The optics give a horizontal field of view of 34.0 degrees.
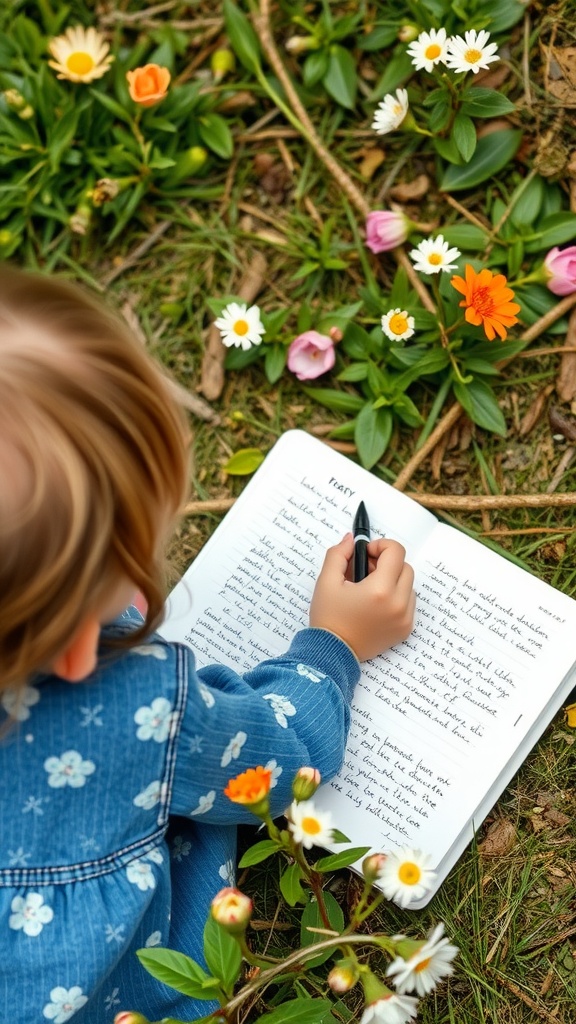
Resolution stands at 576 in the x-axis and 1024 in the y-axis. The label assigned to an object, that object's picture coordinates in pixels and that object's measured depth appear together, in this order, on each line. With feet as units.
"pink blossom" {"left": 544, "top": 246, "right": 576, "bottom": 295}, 4.09
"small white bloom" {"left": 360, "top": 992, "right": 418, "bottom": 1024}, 2.55
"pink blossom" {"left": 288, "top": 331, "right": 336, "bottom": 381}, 4.33
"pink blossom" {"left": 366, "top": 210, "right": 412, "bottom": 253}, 4.30
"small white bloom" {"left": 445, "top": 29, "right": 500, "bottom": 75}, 3.91
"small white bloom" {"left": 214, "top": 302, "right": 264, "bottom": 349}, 4.37
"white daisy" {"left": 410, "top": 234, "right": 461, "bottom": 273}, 4.07
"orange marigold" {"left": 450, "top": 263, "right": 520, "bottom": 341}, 3.78
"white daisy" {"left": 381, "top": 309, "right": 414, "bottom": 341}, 4.18
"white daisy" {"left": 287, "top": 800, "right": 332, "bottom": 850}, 2.74
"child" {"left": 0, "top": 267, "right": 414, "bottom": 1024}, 2.42
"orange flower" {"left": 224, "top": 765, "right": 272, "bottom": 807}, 2.61
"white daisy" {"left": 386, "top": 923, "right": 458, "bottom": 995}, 2.53
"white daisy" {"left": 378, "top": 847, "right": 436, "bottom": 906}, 2.78
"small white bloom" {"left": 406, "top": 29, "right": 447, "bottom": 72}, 4.03
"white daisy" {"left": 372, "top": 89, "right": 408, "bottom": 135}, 4.12
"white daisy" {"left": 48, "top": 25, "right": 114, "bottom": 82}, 4.59
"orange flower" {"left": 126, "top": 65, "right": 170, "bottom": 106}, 4.36
